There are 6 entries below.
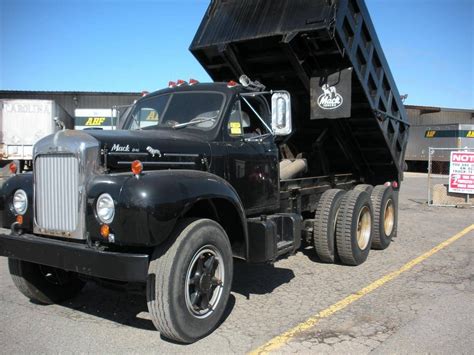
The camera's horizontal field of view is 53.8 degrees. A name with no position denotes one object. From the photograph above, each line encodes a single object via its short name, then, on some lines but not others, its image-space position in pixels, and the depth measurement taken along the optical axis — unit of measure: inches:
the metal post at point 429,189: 565.3
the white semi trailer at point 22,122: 856.3
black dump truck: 140.0
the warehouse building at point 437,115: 1616.6
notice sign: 547.2
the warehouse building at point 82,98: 1360.7
